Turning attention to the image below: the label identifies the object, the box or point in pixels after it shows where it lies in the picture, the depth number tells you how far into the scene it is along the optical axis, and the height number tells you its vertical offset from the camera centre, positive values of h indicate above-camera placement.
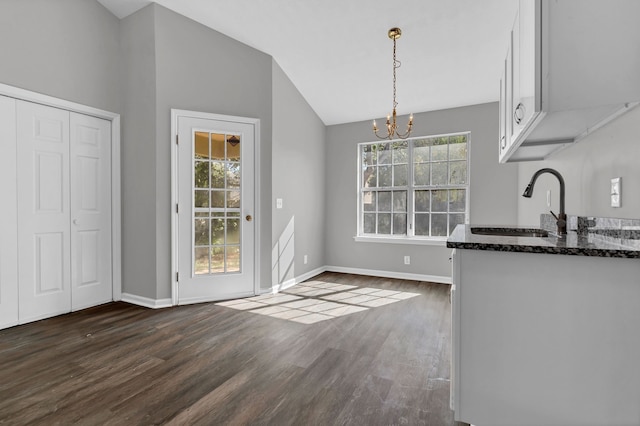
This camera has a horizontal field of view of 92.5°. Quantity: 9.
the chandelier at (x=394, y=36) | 2.99 +1.72
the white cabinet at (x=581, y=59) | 1.15 +0.59
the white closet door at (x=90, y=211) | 3.12 -0.03
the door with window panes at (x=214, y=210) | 3.33 -0.02
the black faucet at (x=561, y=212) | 1.66 -0.01
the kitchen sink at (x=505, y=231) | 2.15 -0.16
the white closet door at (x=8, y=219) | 2.62 -0.10
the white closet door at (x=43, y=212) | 2.76 -0.04
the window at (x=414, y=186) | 4.26 +0.33
